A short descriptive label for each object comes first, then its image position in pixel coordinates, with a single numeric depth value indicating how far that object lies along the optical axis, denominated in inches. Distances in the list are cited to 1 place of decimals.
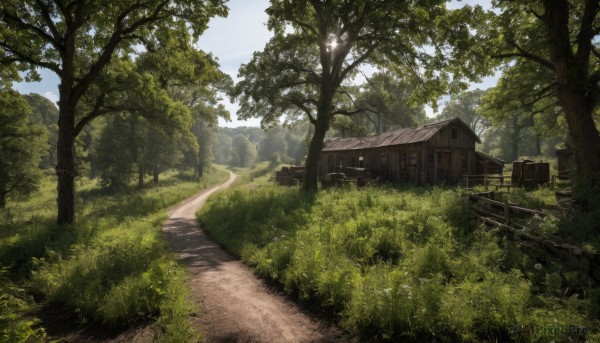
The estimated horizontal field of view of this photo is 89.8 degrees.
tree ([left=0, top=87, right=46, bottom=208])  933.2
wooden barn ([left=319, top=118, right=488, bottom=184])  954.1
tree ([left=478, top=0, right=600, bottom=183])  454.9
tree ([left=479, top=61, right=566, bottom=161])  711.1
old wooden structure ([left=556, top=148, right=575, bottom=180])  967.0
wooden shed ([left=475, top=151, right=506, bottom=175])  1044.5
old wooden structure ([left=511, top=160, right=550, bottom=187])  713.6
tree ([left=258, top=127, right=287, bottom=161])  4360.2
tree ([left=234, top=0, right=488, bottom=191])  561.6
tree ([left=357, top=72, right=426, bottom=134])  841.5
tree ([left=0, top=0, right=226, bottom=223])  474.6
